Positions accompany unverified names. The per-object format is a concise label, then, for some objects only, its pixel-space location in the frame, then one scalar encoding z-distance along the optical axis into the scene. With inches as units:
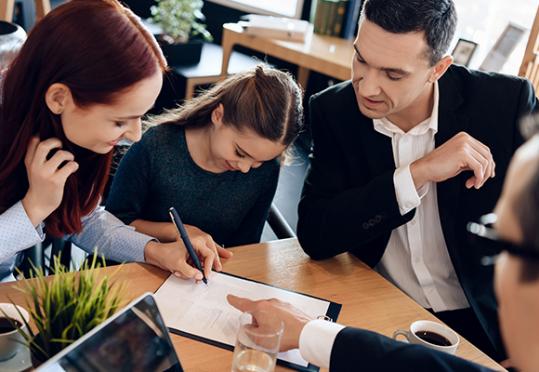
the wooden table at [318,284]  50.7
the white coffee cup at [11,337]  40.3
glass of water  43.6
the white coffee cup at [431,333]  47.1
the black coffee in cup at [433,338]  48.2
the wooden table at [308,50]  126.9
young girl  66.1
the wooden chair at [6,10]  100.3
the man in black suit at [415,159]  61.0
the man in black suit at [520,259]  21.9
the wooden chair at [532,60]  107.7
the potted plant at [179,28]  151.3
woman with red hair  46.8
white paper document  48.4
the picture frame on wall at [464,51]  118.0
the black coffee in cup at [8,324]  41.3
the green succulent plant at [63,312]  37.3
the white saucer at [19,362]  40.8
